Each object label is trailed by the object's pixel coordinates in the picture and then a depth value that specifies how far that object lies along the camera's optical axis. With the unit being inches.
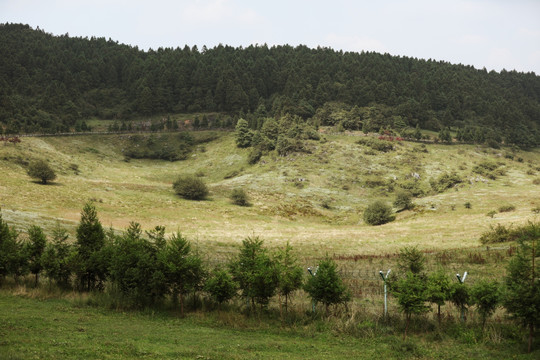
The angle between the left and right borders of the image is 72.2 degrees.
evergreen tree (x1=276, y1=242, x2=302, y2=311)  938.7
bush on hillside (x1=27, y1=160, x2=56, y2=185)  3154.5
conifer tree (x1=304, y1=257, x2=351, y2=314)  914.7
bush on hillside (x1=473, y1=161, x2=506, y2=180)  4372.5
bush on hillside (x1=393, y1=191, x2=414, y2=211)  3351.4
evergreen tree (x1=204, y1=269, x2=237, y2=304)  940.6
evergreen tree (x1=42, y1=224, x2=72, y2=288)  1104.8
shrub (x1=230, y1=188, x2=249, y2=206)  3597.4
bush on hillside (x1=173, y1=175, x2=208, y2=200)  3599.9
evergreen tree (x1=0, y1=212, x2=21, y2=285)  1111.0
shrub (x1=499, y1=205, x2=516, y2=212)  2792.3
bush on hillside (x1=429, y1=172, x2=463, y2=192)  4086.4
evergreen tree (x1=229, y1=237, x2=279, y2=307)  936.9
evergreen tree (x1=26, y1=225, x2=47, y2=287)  1138.0
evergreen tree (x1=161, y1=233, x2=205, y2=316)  978.7
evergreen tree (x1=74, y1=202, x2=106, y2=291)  1104.8
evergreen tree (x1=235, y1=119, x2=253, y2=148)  5506.9
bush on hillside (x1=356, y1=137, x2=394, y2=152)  5113.2
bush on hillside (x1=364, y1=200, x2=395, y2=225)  3036.4
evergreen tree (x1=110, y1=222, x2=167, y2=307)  1004.6
